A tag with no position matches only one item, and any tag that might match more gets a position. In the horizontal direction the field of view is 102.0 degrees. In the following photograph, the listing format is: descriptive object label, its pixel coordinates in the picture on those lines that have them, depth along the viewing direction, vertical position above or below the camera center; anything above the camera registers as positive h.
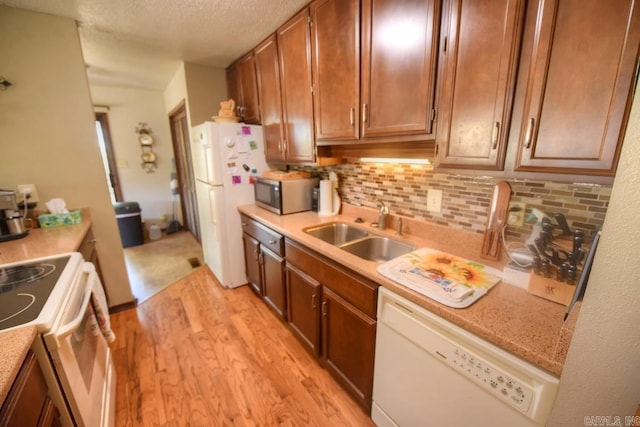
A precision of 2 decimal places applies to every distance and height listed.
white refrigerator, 2.31 -0.20
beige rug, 2.78 -1.30
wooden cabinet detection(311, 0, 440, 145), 1.14 +0.44
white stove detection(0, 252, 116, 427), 0.84 -0.58
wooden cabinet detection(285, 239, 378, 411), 1.25 -0.88
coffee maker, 1.58 -0.35
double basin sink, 1.58 -0.55
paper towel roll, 2.08 -0.33
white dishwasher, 0.75 -0.75
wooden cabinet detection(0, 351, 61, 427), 0.62 -0.63
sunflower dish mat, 0.94 -0.50
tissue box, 1.83 -0.42
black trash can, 3.79 -0.92
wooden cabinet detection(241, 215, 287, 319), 1.93 -0.86
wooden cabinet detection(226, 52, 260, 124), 2.38 +0.67
